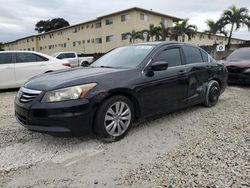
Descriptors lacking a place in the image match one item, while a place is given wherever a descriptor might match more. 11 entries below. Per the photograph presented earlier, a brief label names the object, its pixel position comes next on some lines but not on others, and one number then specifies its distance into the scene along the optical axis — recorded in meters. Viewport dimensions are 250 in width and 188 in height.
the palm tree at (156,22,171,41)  21.50
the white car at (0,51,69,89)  5.87
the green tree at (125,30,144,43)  21.97
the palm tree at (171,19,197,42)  20.86
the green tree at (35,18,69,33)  48.03
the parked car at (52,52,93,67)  14.31
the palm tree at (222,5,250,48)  18.15
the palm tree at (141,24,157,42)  21.65
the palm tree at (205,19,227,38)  18.83
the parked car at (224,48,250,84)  6.09
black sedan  2.50
